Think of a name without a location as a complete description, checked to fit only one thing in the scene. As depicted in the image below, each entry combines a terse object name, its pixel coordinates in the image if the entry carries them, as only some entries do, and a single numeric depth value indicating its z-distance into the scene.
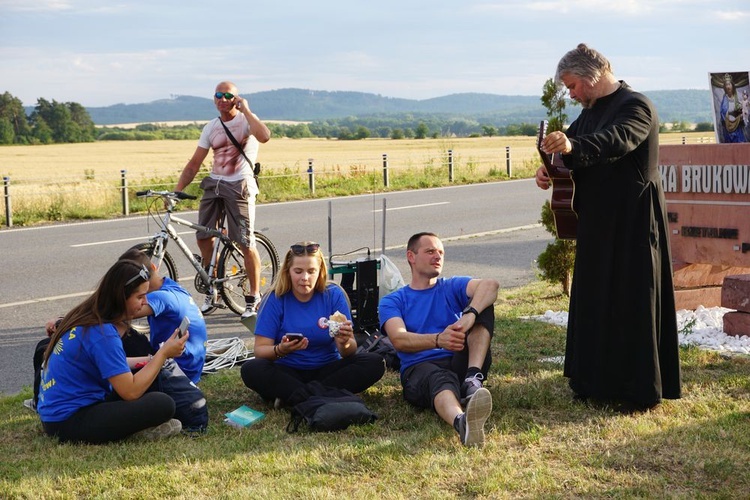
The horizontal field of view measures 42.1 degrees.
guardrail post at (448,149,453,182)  27.08
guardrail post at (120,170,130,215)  19.18
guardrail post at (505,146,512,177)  28.81
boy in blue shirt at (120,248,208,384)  5.86
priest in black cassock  5.58
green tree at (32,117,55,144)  96.62
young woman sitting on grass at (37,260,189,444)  5.11
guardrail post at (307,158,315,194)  22.97
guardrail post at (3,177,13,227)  17.61
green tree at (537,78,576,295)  8.95
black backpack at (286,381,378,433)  5.45
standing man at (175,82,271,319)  8.66
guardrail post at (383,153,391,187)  25.14
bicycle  8.37
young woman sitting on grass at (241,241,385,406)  5.96
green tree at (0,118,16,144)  92.62
